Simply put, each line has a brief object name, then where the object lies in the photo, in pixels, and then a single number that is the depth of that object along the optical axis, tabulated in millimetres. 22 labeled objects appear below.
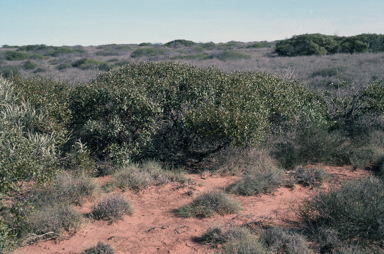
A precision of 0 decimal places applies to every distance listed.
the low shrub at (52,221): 4883
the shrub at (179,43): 51053
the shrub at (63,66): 26928
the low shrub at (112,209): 5520
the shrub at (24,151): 4371
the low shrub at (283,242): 4191
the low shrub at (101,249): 4402
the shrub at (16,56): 34934
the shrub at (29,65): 25934
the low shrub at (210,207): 5648
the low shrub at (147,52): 36469
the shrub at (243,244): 4000
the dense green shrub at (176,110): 7205
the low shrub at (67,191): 5688
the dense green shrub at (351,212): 4277
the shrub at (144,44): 56919
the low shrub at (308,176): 7113
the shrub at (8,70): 21570
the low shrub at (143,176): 6953
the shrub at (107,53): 40438
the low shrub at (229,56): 30709
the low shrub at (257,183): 6645
